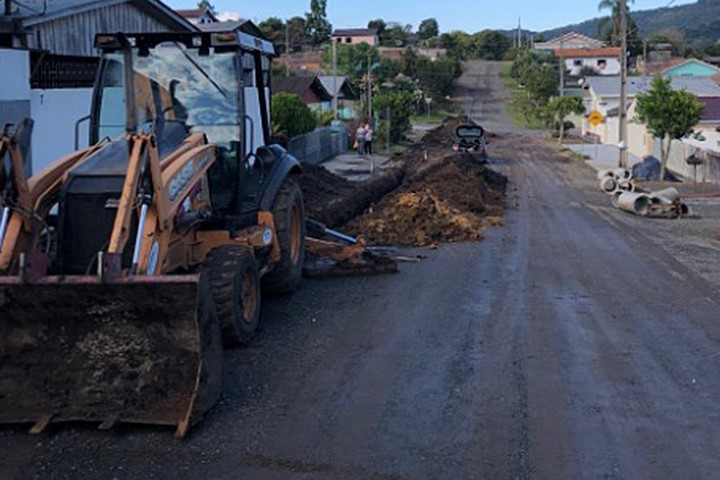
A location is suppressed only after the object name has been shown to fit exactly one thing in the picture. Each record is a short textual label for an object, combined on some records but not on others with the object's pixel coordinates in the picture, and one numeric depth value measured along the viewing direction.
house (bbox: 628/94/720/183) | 37.31
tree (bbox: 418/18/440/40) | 170.75
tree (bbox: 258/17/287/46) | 109.75
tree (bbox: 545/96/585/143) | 64.75
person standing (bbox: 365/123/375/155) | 43.50
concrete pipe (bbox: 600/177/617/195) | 29.21
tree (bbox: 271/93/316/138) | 33.69
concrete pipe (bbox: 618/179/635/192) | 27.77
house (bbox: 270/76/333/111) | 53.41
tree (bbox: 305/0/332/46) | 131.38
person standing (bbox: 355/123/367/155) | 43.47
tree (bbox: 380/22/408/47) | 153.88
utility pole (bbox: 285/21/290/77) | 70.06
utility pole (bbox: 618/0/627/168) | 39.51
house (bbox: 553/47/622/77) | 127.01
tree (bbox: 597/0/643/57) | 123.77
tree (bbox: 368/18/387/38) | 154.52
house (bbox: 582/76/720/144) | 58.19
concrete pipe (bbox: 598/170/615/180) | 30.45
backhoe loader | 7.19
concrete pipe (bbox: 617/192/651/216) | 24.16
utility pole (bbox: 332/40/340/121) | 59.02
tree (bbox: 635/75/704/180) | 35.34
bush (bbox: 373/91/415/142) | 54.94
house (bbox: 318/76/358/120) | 61.06
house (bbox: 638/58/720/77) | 93.50
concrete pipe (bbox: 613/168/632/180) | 29.20
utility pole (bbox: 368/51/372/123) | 52.17
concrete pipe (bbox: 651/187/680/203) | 23.91
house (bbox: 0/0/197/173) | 17.11
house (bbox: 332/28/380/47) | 144.12
